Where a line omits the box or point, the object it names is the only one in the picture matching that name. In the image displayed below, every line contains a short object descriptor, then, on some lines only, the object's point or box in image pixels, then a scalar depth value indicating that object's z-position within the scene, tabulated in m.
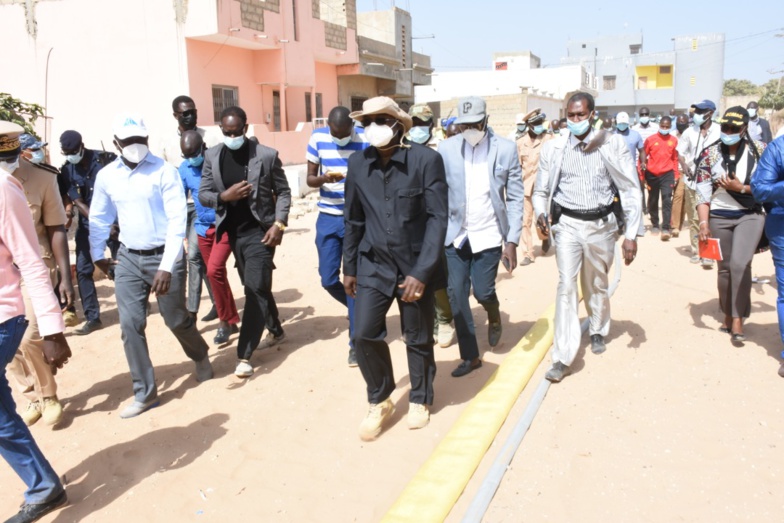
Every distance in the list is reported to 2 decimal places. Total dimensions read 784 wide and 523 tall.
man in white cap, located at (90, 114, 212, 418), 4.74
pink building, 19.06
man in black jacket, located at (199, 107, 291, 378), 5.45
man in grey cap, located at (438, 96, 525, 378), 5.16
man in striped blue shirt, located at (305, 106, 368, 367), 5.61
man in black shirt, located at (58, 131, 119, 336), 6.66
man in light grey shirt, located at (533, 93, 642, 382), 4.92
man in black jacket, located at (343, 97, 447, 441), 4.04
